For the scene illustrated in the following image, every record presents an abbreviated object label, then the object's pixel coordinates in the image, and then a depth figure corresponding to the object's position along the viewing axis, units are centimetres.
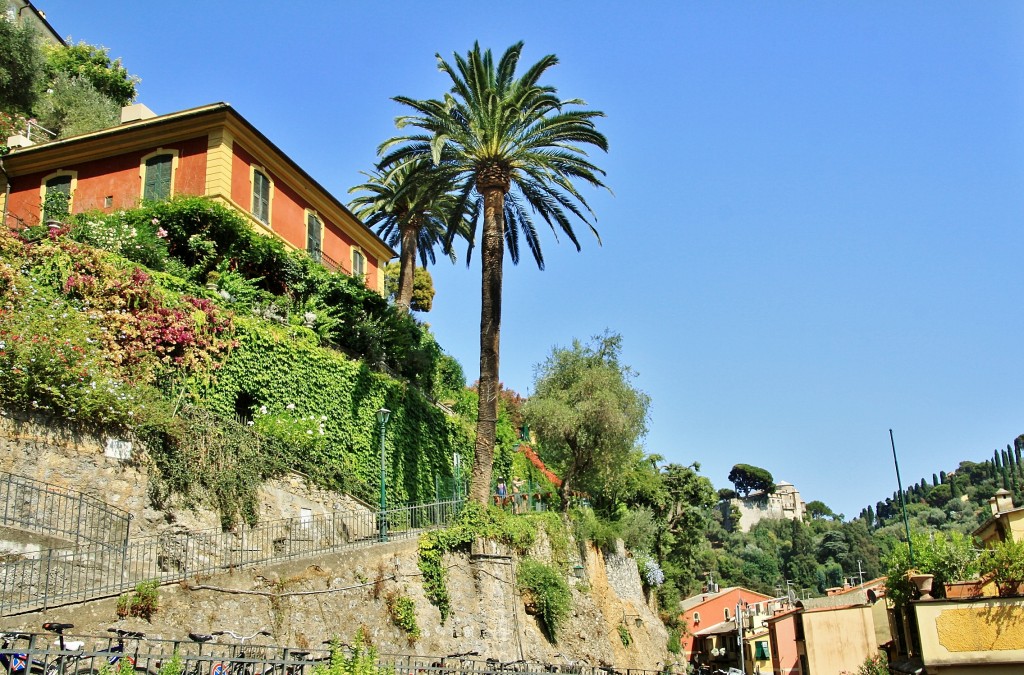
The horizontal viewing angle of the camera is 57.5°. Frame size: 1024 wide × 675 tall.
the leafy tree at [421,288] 4662
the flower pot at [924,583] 2033
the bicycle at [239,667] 1103
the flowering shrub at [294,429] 2070
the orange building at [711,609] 7275
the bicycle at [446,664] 1271
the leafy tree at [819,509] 18750
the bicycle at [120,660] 880
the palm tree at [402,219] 3528
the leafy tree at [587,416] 2994
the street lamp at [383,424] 1999
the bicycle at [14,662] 942
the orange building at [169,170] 2581
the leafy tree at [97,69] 4303
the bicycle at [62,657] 879
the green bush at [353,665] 916
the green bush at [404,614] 1770
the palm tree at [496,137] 2431
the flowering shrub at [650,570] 3266
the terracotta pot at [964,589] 2005
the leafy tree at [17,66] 3039
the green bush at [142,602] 1264
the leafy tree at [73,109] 3738
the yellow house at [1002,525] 2339
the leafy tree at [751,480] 17775
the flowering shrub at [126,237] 2119
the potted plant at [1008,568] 1977
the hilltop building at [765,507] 16688
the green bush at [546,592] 2245
